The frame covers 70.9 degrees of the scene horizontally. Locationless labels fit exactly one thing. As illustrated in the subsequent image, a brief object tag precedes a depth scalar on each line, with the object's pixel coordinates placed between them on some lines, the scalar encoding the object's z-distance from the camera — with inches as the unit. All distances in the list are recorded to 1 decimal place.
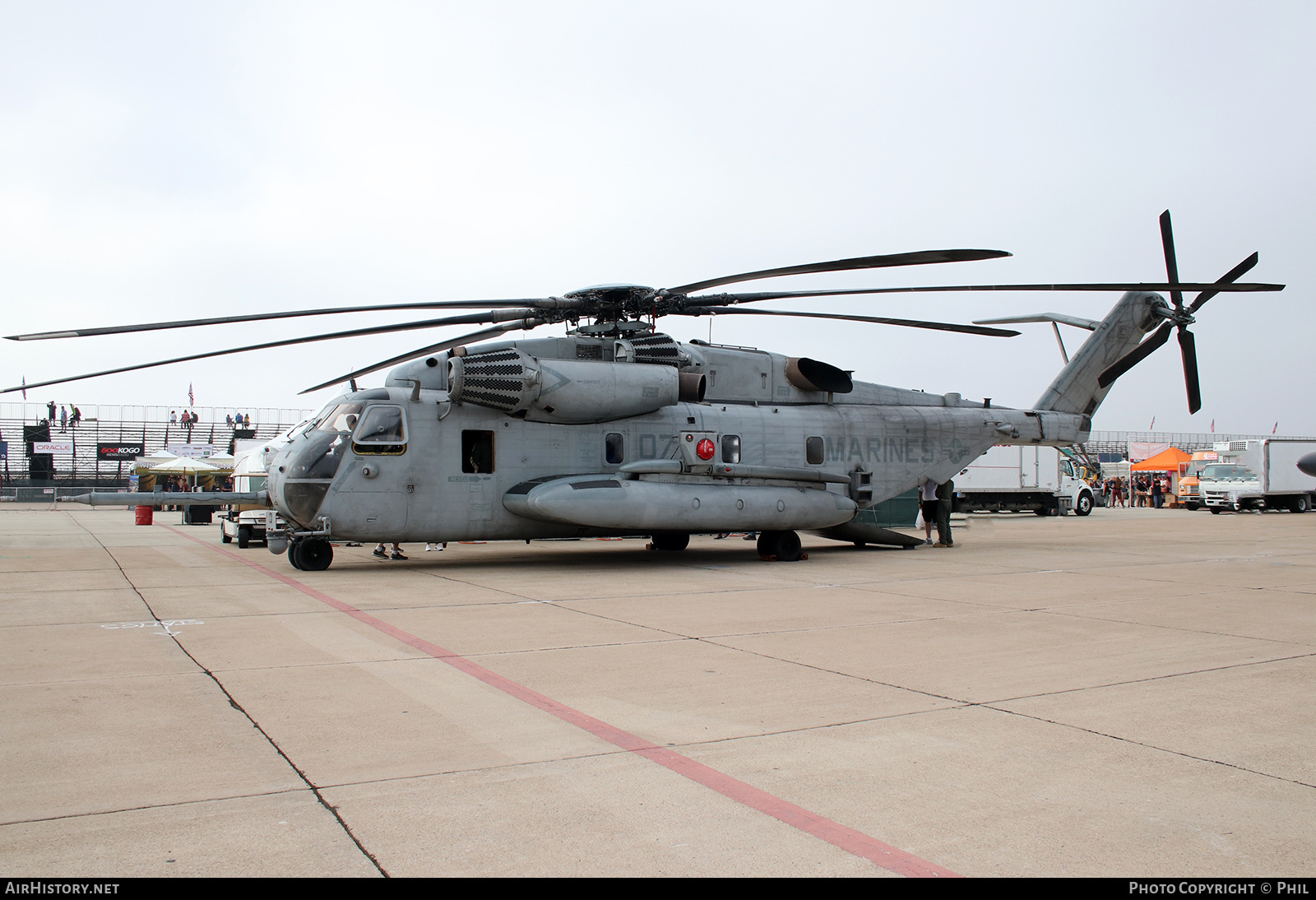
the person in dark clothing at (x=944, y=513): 726.5
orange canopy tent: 2100.1
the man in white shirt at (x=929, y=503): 719.1
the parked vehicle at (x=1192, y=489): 1704.0
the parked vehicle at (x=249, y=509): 762.8
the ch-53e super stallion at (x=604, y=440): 527.8
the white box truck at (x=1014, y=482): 1343.5
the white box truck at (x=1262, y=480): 1416.1
